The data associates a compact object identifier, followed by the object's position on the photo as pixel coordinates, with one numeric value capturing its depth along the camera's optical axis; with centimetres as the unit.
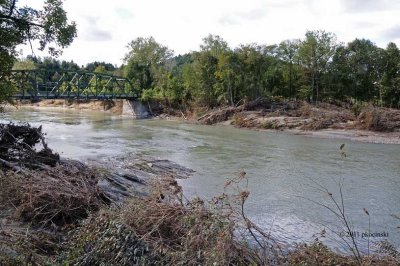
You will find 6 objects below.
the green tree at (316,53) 5866
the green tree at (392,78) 5431
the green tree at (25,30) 1317
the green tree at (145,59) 8406
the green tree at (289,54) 6347
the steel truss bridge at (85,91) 5491
